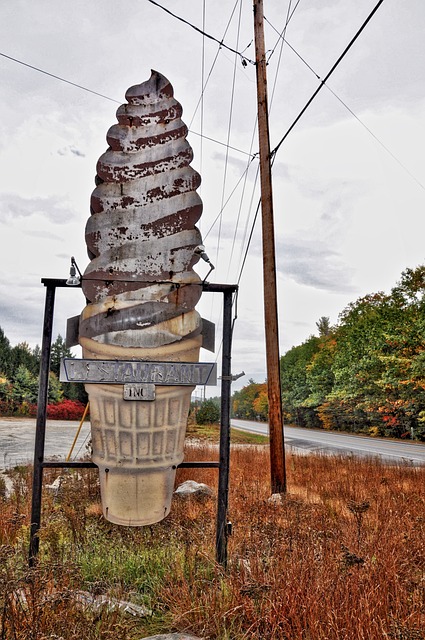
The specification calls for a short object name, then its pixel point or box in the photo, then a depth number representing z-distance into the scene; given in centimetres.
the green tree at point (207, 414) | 2817
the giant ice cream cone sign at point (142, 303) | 384
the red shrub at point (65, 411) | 4074
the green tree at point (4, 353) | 4472
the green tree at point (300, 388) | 4578
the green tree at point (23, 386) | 4159
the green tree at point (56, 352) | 4264
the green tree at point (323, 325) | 6259
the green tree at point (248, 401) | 7427
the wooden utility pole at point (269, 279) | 753
